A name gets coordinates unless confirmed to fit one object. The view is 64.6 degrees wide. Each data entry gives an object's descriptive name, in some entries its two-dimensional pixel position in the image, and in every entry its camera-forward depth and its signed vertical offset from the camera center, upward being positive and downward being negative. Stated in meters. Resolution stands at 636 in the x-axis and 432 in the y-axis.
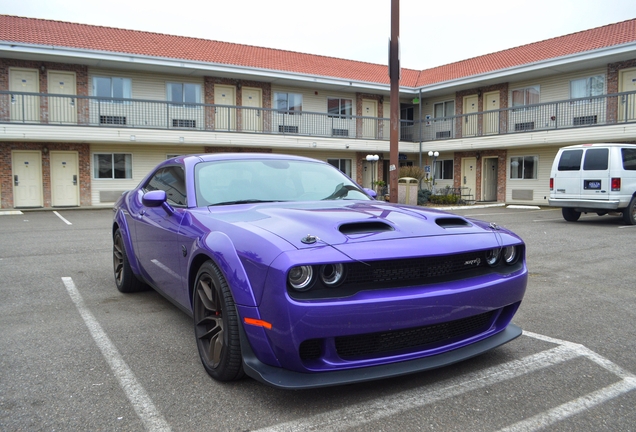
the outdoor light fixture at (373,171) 28.12 +1.05
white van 12.95 +0.26
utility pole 12.90 +3.31
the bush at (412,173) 24.14 +0.79
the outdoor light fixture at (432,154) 25.91 +1.86
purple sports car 2.55 -0.54
